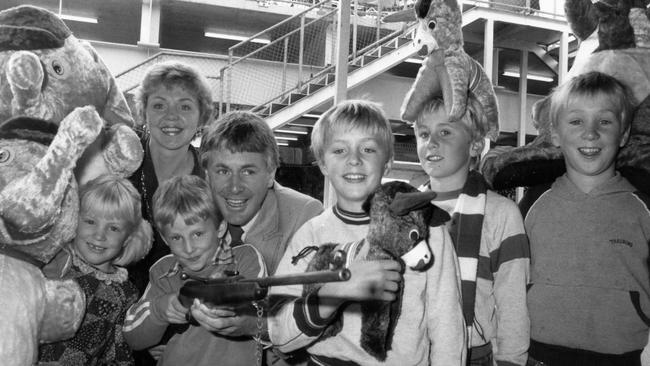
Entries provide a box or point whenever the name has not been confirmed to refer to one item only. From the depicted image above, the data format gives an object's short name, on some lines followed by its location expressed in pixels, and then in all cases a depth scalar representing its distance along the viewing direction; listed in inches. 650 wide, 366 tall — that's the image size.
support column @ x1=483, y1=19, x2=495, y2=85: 387.2
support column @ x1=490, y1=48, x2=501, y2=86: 446.3
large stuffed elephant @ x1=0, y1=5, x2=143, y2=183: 67.2
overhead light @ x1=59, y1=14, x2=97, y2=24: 525.0
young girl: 72.0
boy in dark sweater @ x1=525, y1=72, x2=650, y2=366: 76.2
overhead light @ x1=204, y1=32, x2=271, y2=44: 564.1
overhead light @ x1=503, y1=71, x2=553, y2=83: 566.3
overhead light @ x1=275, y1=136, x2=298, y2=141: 465.4
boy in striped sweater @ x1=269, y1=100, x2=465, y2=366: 60.7
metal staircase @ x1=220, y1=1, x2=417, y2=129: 380.2
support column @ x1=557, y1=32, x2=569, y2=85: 403.9
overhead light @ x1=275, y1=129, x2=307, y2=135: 430.8
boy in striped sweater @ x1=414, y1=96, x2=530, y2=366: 75.9
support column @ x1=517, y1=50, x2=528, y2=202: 446.0
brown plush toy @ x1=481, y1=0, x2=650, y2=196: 83.7
